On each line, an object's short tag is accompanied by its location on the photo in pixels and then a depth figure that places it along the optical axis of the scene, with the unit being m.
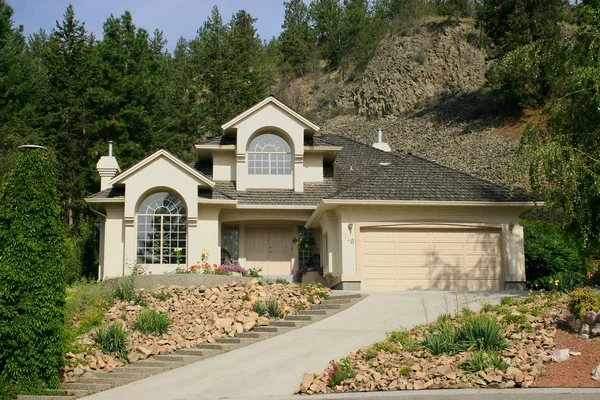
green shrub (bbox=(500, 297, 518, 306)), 15.83
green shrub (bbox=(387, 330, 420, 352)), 13.41
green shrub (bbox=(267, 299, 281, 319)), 17.20
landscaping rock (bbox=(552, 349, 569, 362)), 12.09
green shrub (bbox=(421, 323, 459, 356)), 12.95
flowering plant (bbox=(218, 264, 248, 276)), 22.39
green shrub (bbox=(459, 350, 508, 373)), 11.94
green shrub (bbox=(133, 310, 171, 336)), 15.95
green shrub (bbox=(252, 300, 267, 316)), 17.31
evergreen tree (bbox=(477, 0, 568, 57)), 44.94
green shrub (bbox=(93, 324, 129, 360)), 14.96
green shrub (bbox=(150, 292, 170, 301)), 18.38
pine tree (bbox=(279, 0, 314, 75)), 71.50
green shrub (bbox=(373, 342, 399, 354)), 13.46
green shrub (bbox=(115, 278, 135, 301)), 18.14
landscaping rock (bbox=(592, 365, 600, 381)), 11.13
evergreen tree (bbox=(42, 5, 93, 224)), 37.16
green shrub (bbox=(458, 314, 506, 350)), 12.73
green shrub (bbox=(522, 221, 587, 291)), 23.34
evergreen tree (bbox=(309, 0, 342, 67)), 72.12
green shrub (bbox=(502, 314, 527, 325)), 13.93
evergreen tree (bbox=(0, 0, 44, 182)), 34.41
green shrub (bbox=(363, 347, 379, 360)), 13.27
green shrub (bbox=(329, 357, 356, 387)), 12.27
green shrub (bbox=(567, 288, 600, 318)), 12.88
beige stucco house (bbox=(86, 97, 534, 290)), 21.23
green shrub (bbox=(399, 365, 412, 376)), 12.24
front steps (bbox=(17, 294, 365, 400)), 13.75
